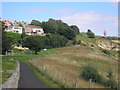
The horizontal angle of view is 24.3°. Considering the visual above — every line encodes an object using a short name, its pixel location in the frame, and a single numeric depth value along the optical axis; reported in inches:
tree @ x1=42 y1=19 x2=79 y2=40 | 6835.6
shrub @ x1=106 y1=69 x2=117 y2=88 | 1013.3
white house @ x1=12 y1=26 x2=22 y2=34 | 7158.0
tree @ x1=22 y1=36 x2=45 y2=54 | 4180.6
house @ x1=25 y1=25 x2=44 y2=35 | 7568.4
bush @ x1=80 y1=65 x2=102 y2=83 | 1119.2
